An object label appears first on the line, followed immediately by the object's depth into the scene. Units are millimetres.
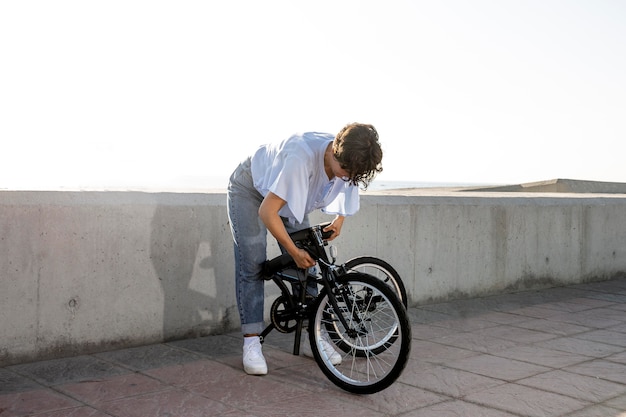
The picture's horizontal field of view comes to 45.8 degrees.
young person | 4051
